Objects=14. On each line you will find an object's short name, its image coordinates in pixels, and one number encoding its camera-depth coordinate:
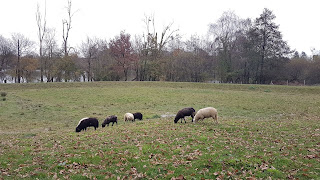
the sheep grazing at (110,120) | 17.26
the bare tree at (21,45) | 58.44
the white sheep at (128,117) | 18.72
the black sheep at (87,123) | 15.44
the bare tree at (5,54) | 59.45
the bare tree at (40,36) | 52.82
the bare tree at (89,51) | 60.28
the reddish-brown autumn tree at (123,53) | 56.97
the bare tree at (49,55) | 55.09
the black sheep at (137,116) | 19.18
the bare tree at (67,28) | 54.69
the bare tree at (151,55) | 58.31
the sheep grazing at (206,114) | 14.41
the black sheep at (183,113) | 15.41
